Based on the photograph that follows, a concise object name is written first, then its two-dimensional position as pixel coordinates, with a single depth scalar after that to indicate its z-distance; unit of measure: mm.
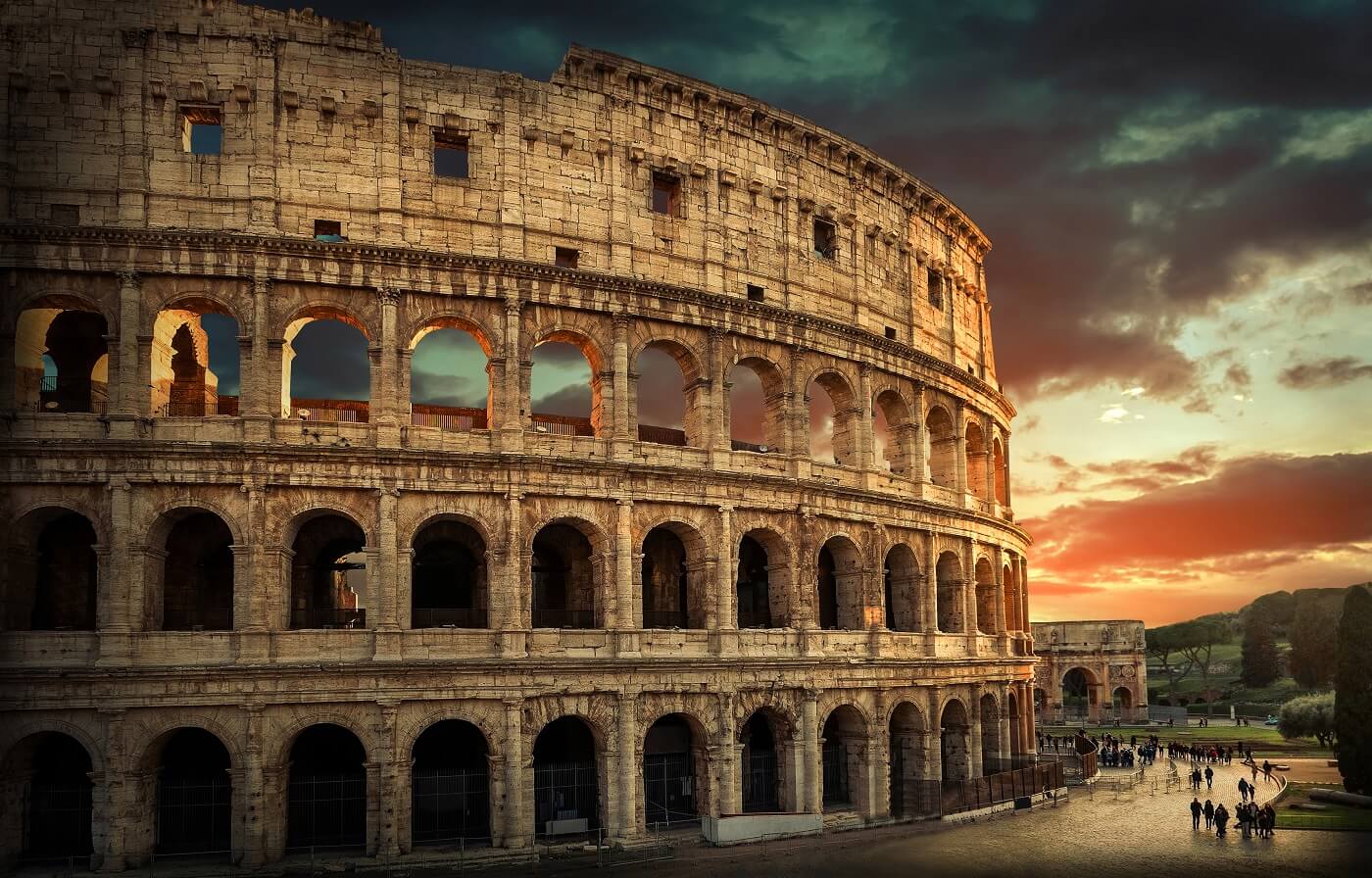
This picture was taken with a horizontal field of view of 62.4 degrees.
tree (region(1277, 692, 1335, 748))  56875
